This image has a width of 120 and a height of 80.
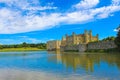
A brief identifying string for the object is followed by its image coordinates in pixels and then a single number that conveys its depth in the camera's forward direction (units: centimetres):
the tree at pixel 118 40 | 2734
